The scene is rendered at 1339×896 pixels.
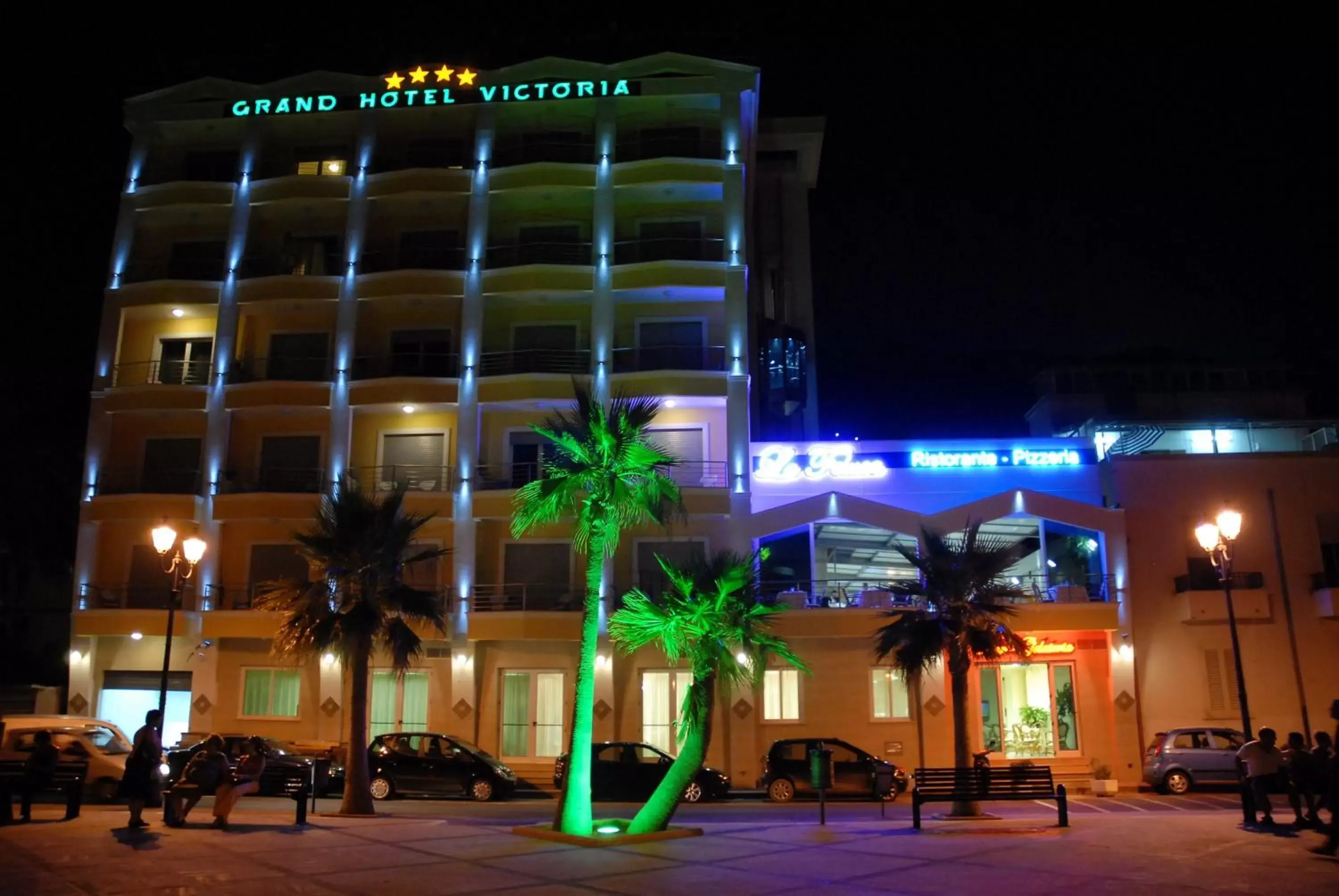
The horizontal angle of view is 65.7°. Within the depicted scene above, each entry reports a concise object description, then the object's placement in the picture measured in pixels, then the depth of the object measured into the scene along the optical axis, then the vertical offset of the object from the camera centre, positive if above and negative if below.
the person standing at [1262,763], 16.19 -0.97
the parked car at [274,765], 23.80 -1.44
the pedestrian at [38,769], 16.91 -1.05
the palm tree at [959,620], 21.27 +1.63
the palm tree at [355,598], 21.91 +2.18
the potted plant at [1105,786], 26.44 -2.14
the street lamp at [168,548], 19.28 +2.84
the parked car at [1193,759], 25.64 -1.43
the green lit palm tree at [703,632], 16.47 +1.09
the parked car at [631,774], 24.98 -1.69
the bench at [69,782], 17.42 -1.29
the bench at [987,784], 17.41 -1.38
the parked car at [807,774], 25.09 -1.65
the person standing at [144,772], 16.16 -1.08
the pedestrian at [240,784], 16.34 -1.28
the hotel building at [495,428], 29.91 +8.85
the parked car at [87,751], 22.44 -1.00
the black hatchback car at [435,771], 25.00 -1.62
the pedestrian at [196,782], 16.59 -1.23
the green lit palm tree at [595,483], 17.06 +3.54
